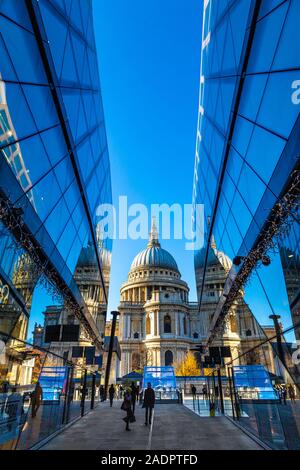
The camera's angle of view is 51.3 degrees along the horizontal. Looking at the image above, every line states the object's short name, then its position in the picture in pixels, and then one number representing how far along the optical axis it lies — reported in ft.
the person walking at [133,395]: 49.42
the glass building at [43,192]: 23.32
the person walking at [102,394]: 102.73
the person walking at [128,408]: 35.63
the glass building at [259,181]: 22.97
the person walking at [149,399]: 39.96
